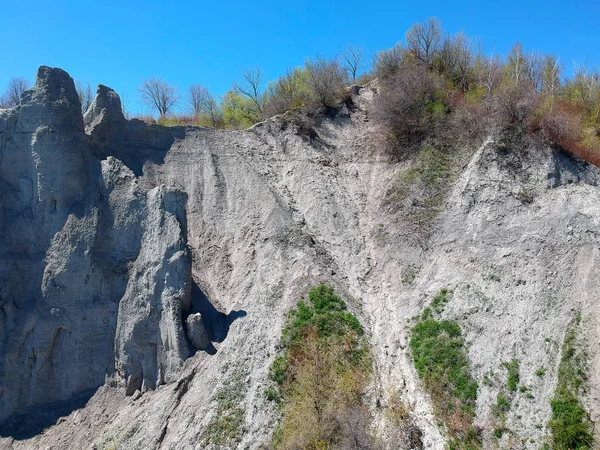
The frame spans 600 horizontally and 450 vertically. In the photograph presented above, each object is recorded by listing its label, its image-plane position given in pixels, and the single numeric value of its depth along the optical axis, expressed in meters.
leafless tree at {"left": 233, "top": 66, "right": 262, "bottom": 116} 32.31
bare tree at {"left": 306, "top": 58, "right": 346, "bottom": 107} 27.34
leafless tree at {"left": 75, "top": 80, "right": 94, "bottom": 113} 35.66
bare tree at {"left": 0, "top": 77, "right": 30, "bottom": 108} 37.42
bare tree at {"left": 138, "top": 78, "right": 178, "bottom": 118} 37.91
